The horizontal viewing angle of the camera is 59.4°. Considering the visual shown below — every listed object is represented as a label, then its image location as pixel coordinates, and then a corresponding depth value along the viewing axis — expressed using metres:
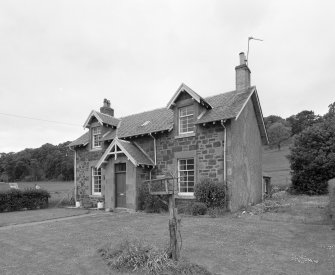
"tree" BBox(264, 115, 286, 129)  102.72
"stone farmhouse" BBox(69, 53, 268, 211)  16.06
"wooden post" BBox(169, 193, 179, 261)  6.75
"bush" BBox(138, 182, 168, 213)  16.83
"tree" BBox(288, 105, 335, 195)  24.80
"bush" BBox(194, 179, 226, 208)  15.30
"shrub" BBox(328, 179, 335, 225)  10.80
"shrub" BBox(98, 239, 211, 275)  6.32
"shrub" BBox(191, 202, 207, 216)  14.96
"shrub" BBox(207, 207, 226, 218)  14.72
